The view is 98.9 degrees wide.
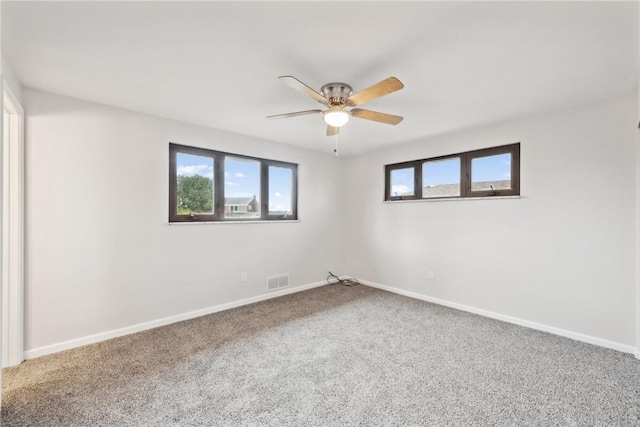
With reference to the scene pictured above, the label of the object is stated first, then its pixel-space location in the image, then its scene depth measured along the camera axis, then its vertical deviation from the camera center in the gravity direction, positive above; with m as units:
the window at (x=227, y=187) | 3.18 +0.33
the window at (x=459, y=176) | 3.16 +0.49
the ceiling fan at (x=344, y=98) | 1.80 +0.83
